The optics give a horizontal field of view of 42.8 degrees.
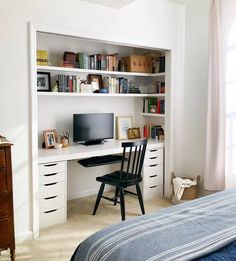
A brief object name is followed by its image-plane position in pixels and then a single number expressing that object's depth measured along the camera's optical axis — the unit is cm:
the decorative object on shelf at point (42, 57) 341
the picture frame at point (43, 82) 356
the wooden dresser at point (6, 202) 238
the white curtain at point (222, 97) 346
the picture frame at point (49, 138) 360
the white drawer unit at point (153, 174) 396
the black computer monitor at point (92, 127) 381
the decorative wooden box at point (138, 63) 415
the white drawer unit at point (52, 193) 312
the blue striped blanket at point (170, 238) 135
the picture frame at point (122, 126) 435
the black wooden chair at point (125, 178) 323
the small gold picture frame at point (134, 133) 439
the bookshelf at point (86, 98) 366
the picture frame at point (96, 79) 399
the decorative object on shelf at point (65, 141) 370
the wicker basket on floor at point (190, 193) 379
